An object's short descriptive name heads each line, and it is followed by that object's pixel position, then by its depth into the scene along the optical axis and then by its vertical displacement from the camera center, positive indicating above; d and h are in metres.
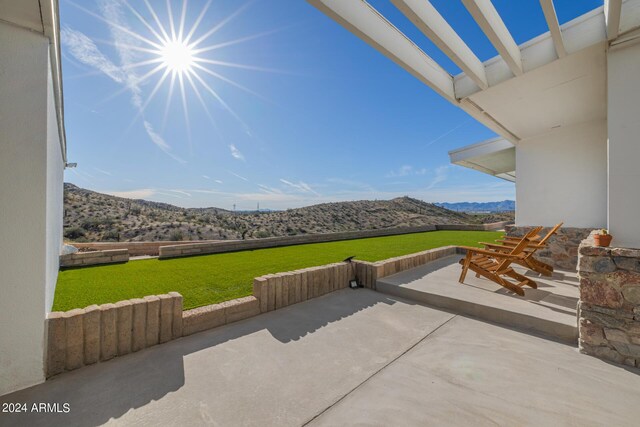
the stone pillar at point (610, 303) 2.51 -0.88
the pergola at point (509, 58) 2.88 +2.31
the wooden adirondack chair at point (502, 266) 4.22 -0.90
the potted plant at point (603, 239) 2.71 -0.22
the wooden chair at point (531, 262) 4.62 -0.90
